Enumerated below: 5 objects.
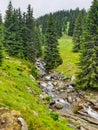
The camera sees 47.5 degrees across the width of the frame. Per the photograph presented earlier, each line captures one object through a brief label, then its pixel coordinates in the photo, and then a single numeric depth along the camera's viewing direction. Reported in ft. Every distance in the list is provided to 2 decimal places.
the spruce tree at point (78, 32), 116.33
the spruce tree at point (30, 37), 92.24
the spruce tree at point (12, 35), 92.86
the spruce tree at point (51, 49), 93.03
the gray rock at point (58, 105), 50.47
